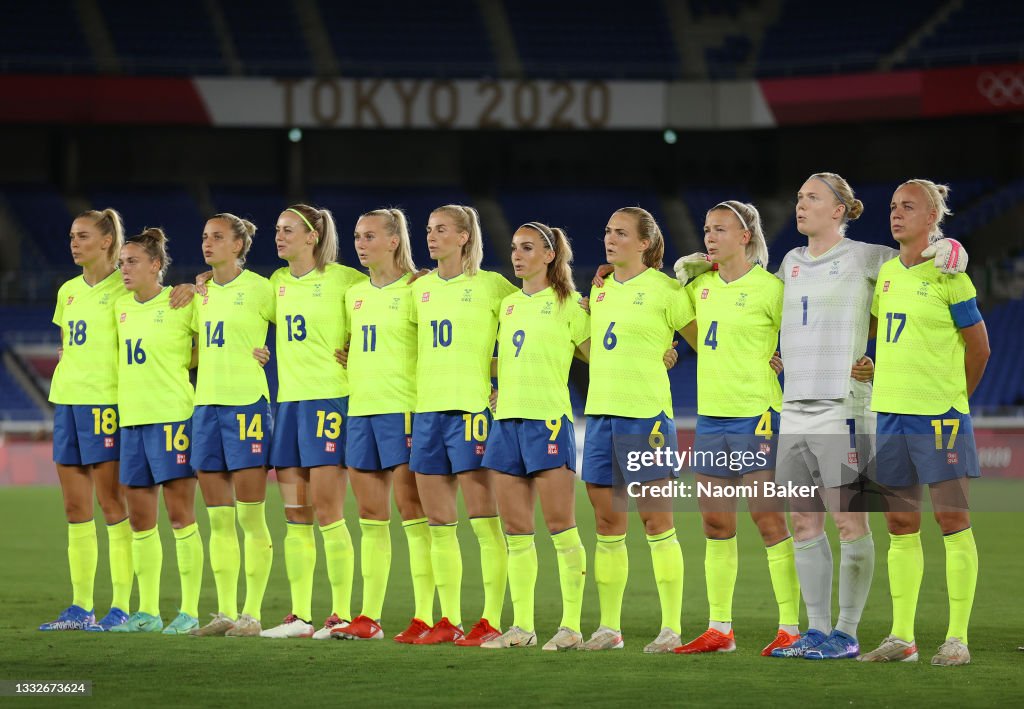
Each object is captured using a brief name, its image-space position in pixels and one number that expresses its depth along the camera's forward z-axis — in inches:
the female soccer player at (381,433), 660.1
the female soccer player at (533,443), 626.8
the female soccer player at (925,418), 574.2
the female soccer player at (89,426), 711.1
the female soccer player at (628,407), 616.7
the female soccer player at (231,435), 679.1
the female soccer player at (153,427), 692.7
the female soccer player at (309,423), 669.9
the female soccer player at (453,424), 644.7
